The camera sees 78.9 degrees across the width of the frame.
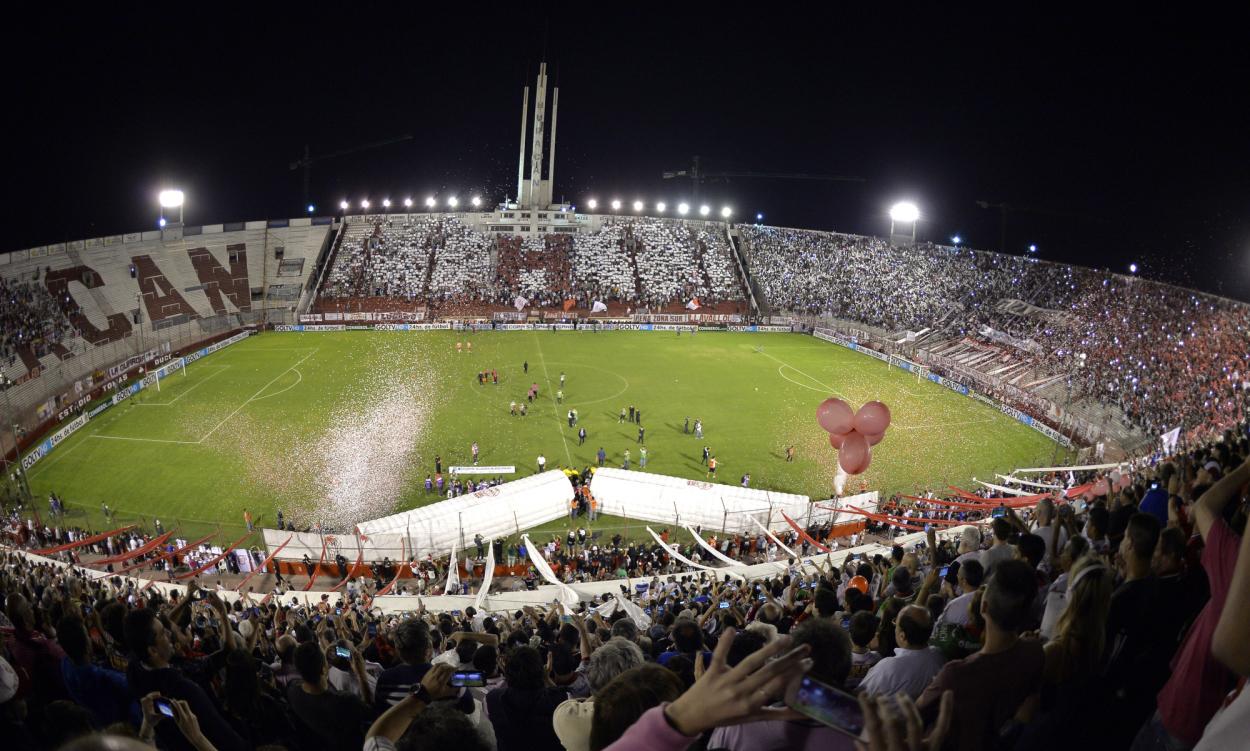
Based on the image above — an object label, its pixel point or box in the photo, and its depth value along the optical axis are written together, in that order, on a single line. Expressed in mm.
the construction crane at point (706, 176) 120125
